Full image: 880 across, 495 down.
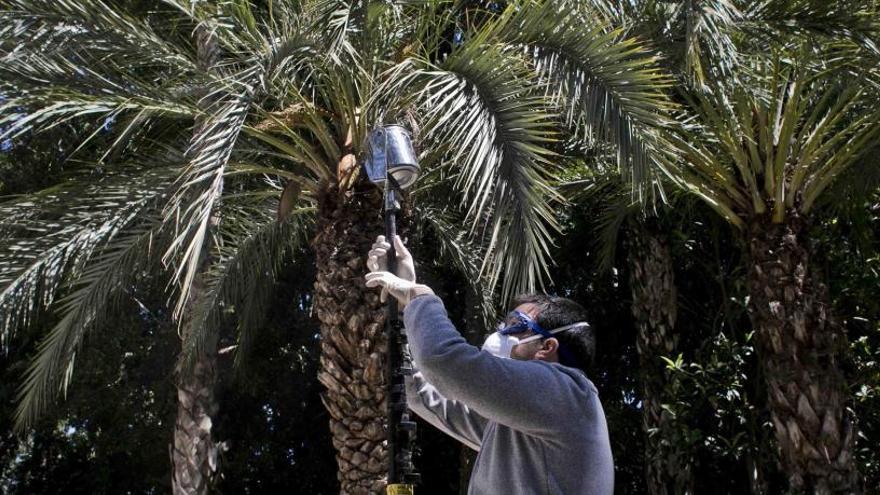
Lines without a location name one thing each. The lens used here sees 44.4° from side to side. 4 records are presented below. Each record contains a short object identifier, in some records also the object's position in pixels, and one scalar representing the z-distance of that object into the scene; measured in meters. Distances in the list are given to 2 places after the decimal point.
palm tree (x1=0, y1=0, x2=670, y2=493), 5.67
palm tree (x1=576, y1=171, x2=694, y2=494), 9.99
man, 2.51
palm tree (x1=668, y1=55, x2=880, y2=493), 7.29
